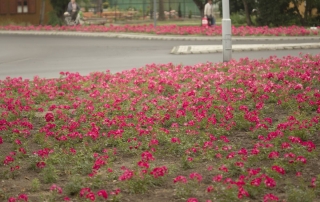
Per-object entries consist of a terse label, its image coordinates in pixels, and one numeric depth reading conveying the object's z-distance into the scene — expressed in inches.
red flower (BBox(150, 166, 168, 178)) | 367.8
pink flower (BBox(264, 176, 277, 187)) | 346.1
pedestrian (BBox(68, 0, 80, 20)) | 2308.8
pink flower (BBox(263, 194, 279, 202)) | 319.5
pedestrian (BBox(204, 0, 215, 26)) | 2092.0
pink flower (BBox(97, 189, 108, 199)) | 328.5
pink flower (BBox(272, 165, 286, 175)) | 371.8
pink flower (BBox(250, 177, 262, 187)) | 344.0
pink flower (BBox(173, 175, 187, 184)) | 356.7
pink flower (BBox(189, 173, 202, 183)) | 356.9
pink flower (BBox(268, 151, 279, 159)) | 395.2
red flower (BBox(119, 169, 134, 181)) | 366.1
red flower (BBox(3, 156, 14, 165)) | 405.0
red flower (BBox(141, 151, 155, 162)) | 398.7
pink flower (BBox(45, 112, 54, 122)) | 562.9
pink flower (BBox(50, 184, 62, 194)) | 347.3
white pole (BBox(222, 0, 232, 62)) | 1041.8
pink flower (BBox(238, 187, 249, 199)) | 326.6
